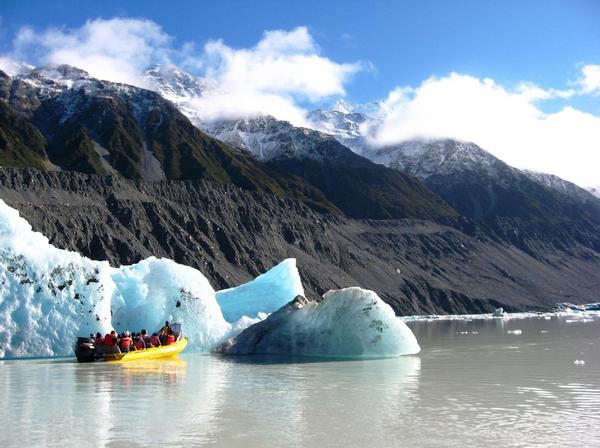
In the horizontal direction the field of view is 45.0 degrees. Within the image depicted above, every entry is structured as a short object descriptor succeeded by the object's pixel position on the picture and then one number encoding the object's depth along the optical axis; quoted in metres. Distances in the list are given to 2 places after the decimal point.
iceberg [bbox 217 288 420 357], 37.19
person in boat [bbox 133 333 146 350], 36.66
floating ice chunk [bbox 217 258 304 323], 48.59
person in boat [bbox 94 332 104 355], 34.72
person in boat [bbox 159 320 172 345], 37.56
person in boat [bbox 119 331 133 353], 35.53
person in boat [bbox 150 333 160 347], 37.06
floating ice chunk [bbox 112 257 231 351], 41.38
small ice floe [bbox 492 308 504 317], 111.94
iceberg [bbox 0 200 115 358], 36.12
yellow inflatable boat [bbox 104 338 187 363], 35.00
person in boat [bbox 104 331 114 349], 34.91
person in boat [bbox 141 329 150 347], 37.34
